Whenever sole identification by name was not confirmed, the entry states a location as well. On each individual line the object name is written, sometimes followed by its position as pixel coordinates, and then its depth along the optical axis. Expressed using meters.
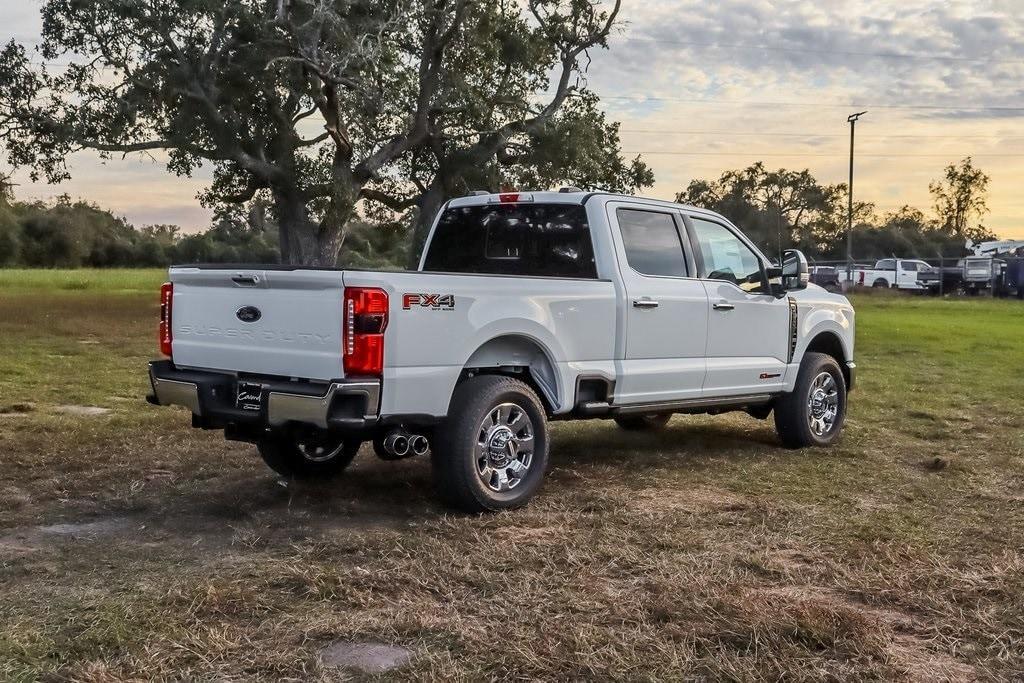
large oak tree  23.55
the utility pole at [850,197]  52.12
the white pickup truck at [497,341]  5.50
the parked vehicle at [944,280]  43.19
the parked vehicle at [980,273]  40.16
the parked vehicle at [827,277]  47.56
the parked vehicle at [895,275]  45.97
